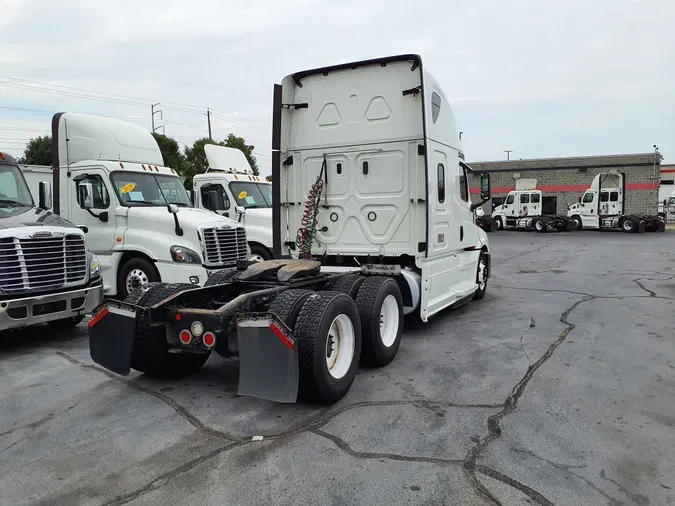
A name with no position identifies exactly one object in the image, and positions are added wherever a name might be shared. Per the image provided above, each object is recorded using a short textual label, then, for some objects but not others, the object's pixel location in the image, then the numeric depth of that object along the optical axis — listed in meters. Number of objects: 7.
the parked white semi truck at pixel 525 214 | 33.44
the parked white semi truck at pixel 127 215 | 8.80
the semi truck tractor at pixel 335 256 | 4.50
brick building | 38.56
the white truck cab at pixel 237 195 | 11.74
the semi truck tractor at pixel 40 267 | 6.20
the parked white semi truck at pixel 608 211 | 31.45
